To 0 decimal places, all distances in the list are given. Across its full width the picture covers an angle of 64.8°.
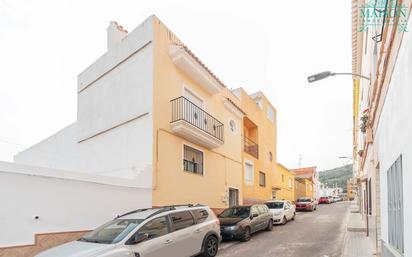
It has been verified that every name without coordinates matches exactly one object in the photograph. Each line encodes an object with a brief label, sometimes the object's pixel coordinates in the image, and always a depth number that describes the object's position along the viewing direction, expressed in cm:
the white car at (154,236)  643
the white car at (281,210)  1805
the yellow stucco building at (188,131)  1254
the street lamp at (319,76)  796
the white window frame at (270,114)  2678
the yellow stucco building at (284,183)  2907
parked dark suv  1201
